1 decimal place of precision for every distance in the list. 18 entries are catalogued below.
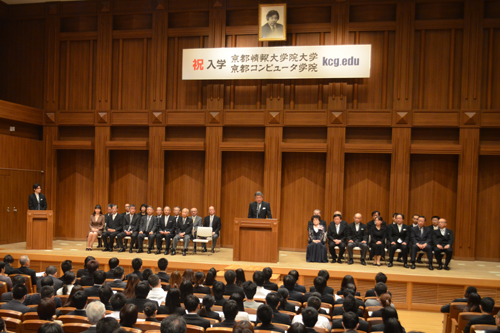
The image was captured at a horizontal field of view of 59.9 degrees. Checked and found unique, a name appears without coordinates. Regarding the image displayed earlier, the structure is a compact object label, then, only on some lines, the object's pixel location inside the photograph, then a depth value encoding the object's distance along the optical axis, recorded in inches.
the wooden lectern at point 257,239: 323.0
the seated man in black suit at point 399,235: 339.0
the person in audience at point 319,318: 157.8
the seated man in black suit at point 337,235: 350.0
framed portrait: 411.8
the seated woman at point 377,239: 343.0
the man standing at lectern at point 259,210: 357.4
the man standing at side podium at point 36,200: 385.1
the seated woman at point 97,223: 384.5
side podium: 362.9
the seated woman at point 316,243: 346.9
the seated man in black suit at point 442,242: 331.3
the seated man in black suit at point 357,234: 346.6
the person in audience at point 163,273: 227.9
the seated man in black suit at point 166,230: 367.2
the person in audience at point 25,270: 234.4
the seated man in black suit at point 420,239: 333.5
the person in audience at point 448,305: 207.0
